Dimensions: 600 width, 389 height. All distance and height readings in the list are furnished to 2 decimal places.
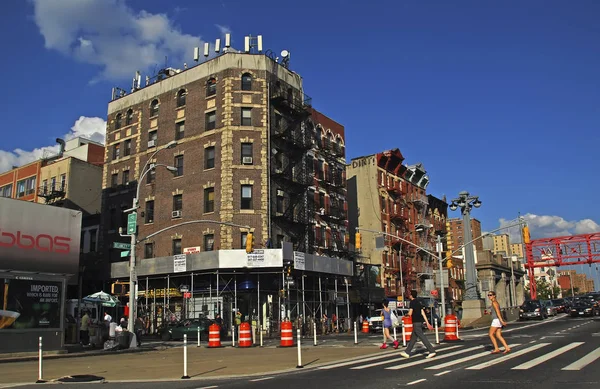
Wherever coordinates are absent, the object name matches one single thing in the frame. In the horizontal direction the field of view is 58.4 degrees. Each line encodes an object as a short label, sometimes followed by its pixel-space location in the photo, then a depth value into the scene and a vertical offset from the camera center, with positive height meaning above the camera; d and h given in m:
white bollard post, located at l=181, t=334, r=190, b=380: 13.35 -1.72
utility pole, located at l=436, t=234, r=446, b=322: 36.46 +1.10
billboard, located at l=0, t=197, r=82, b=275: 24.17 +3.24
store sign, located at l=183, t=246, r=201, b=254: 41.46 +4.08
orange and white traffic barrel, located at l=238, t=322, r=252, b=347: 24.90 -1.56
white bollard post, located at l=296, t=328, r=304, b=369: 14.89 -1.67
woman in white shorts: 15.47 -0.83
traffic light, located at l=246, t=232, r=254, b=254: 27.36 +2.92
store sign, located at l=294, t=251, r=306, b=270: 38.44 +2.77
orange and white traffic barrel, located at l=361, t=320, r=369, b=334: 38.47 -2.01
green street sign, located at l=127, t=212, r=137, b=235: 26.16 +3.84
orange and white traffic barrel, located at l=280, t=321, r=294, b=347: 23.72 -1.52
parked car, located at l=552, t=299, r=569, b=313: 59.81 -1.33
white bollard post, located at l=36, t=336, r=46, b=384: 13.17 -1.70
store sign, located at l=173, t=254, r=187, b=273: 39.19 +2.89
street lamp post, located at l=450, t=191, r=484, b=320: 39.09 +2.11
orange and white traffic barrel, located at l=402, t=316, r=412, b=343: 22.34 -1.13
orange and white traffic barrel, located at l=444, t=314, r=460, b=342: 22.14 -1.34
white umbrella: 32.88 +0.39
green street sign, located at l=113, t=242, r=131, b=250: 25.72 +2.81
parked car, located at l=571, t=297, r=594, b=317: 47.20 -1.41
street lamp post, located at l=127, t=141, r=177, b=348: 25.47 +1.21
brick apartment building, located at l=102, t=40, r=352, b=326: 39.91 +9.58
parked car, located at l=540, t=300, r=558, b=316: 52.34 -1.35
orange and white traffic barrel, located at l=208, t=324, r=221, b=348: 25.67 -1.62
